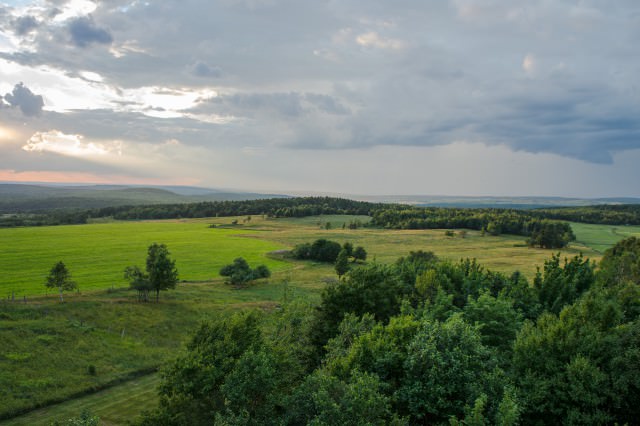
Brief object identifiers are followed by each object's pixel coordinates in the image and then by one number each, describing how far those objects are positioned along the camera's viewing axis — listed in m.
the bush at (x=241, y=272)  75.62
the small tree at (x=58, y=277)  53.66
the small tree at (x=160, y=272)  59.00
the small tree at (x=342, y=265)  81.81
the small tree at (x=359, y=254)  102.75
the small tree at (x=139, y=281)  58.38
